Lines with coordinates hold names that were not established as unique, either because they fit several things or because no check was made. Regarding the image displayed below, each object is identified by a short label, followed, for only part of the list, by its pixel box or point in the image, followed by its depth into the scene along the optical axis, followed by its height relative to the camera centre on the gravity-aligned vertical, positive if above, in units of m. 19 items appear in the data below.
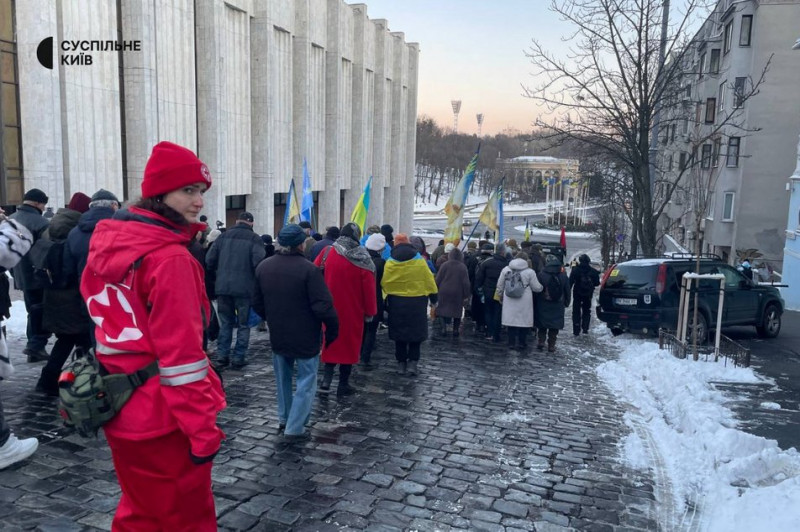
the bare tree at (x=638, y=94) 15.03 +2.67
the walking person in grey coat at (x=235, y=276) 8.11 -1.16
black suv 11.94 -1.87
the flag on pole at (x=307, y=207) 14.84 -0.43
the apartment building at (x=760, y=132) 32.38 +3.87
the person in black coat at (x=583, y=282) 12.55 -1.69
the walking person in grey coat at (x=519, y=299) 10.63 -1.79
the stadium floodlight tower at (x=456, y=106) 123.04 +17.47
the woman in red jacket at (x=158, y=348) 2.65 -0.71
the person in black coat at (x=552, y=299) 10.78 -1.77
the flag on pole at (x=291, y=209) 14.21 -0.48
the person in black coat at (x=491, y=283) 11.25 -1.60
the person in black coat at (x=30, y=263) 7.07 -0.94
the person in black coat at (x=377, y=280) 8.38 -1.28
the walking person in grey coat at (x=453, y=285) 11.15 -1.64
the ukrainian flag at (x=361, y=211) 14.31 -0.46
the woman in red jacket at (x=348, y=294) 7.09 -1.18
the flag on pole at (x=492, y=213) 15.66 -0.45
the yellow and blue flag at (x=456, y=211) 14.12 -0.38
